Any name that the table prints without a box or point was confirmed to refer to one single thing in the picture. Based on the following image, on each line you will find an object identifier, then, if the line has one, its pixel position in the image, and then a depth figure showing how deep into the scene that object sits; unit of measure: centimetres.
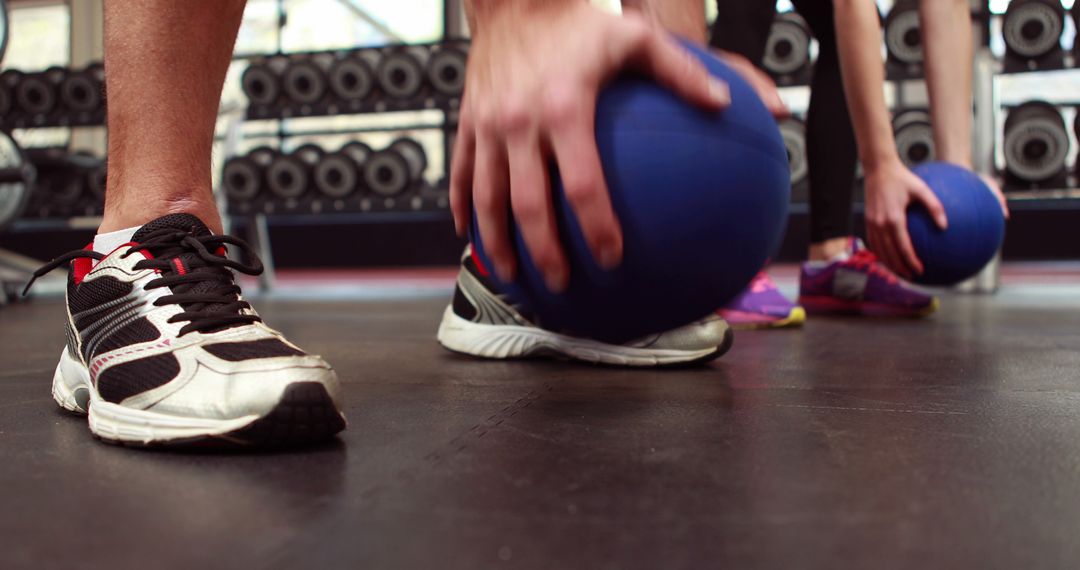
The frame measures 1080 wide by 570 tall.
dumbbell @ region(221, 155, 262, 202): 357
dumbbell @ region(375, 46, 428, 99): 356
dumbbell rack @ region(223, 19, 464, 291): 349
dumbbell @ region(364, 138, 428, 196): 352
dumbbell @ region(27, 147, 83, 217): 364
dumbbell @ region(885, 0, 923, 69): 305
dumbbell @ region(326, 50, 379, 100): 360
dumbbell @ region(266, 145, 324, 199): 359
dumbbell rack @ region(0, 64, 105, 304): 380
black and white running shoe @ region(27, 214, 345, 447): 59
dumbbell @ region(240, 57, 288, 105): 366
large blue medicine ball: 55
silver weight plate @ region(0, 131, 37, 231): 275
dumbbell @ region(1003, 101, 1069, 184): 279
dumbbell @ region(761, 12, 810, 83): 314
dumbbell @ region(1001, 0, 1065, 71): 279
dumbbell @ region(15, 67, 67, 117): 385
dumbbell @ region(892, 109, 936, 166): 309
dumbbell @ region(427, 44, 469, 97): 354
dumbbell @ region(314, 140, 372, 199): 358
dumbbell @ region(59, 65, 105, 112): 383
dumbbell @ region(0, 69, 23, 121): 386
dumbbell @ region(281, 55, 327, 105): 363
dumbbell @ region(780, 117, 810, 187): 315
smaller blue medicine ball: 156
